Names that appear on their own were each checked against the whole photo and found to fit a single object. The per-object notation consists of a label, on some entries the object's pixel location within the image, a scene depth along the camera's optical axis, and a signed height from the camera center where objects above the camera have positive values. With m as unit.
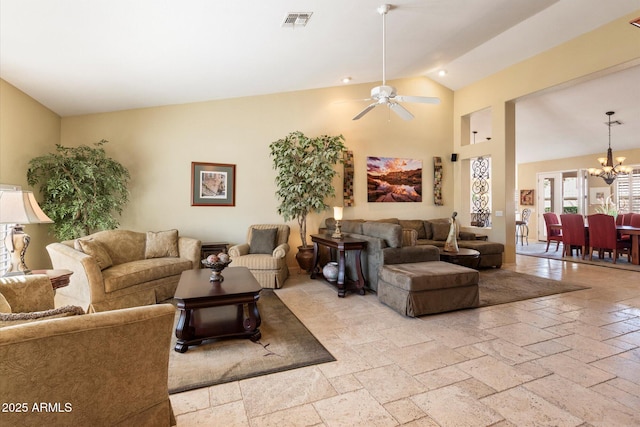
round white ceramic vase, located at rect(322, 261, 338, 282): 4.70 -0.88
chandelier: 7.20 +1.10
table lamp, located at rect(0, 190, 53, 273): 2.41 -0.03
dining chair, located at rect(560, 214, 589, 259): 6.97 -0.44
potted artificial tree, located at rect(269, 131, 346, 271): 5.34 +0.71
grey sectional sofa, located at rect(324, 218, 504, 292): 4.08 -0.48
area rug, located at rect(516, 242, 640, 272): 6.20 -1.00
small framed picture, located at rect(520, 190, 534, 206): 10.79 +0.59
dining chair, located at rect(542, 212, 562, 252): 8.23 -0.24
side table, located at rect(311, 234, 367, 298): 4.25 -0.55
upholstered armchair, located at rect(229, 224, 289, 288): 4.65 -0.64
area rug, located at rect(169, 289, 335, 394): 2.27 -1.18
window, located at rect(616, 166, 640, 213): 8.64 +0.64
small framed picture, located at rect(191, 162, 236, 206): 5.46 +0.52
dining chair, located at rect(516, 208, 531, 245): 10.06 -0.40
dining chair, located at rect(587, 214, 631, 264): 6.41 -0.47
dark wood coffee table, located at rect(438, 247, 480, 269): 4.87 -0.69
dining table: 6.20 -0.54
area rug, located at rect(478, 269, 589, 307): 4.18 -1.09
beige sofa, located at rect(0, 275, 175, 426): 1.06 -0.59
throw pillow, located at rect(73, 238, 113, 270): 3.63 -0.44
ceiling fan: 3.70 +1.42
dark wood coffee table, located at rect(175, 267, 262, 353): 2.67 -0.90
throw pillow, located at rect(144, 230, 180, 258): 4.51 -0.46
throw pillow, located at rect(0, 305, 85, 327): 1.23 -0.42
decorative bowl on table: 3.08 -0.50
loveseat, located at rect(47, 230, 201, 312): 3.37 -0.65
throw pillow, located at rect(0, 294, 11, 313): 1.65 -0.50
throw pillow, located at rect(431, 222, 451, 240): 6.69 -0.35
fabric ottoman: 3.44 -0.85
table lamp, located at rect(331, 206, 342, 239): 4.86 -0.05
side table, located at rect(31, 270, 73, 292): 2.61 -0.54
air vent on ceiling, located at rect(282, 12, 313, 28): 3.47 +2.21
